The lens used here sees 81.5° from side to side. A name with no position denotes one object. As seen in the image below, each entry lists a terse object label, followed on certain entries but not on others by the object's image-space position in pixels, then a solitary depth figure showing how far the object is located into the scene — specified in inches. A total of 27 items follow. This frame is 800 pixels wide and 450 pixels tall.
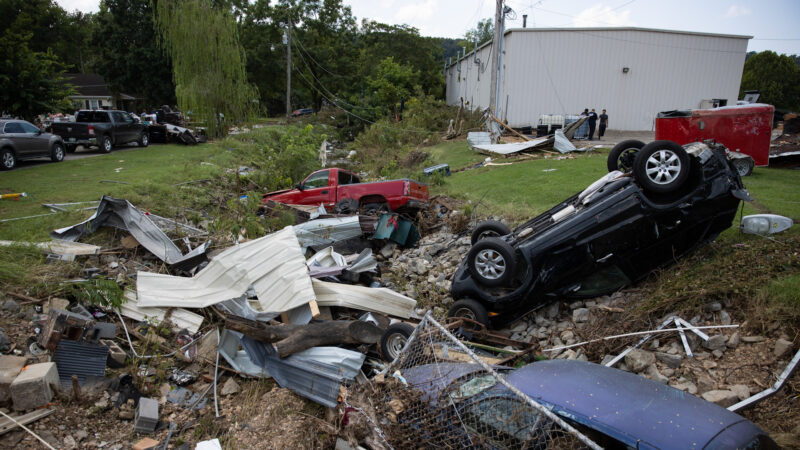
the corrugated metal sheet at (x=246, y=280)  269.9
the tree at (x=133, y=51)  1499.8
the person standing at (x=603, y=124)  828.6
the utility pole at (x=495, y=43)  768.3
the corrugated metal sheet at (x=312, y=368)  208.0
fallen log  213.6
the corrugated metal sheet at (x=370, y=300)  277.0
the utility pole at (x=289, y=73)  1373.0
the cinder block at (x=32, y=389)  176.9
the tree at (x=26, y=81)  643.5
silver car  556.8
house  1752.0
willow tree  930.1
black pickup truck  735.7
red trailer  452.4
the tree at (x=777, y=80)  1859.0
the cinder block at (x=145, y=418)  187.2
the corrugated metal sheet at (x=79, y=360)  202.4
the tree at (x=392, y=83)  1336.1
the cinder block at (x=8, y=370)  177.6
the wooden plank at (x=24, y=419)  166.7
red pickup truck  460.4
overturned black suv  233.0
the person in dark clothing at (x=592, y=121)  795.2
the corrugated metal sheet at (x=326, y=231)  387.2
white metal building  1004.6
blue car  118.3
